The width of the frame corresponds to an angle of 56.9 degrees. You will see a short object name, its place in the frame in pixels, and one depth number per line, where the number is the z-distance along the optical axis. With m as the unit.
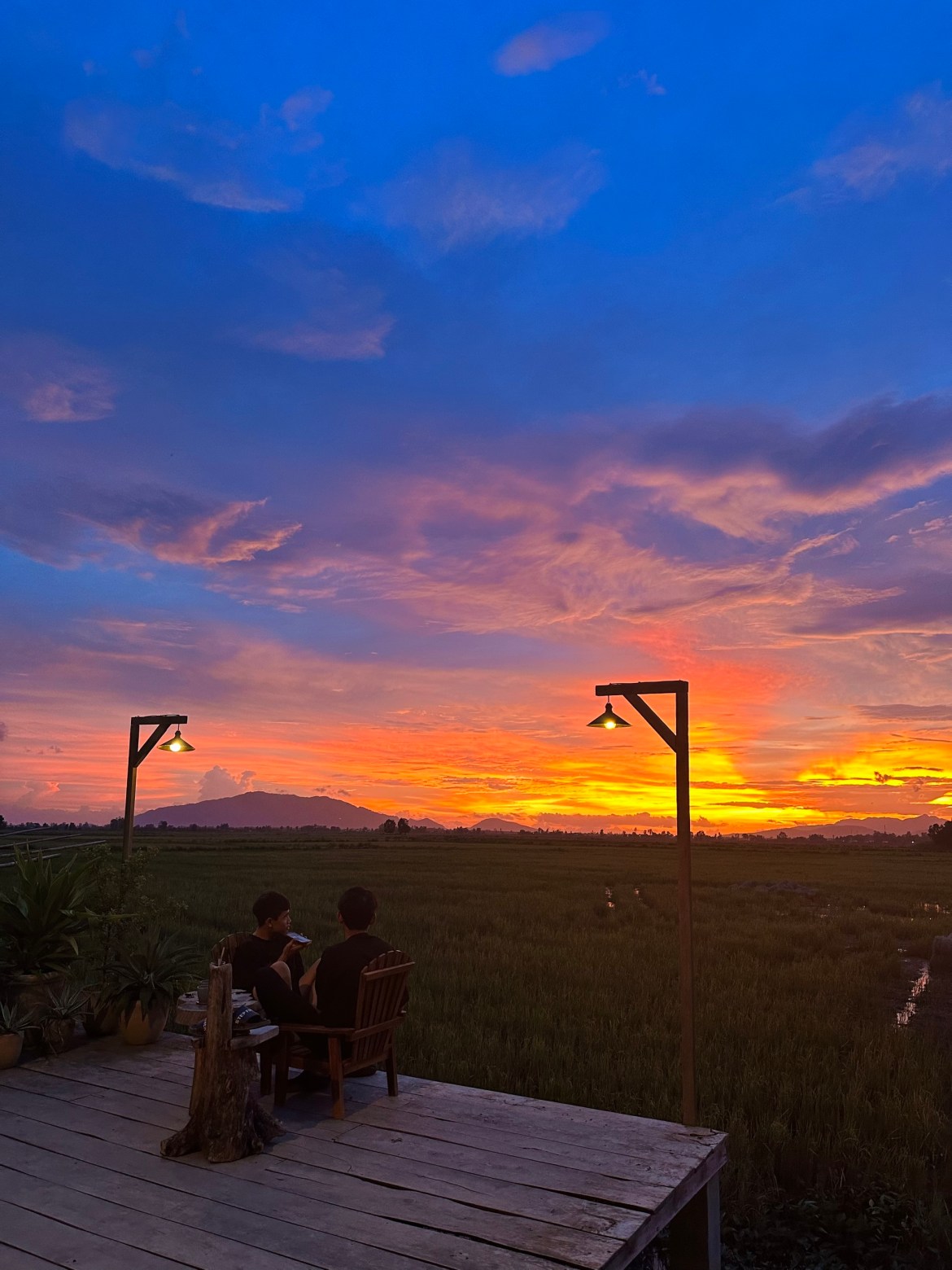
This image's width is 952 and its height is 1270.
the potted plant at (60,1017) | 7.28
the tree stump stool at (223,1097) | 5.13
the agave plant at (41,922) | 7.73
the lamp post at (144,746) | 10.07
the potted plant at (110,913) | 7.78
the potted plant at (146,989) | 7.56
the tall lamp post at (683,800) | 6.73
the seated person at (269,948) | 6.43
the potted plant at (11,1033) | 6.90
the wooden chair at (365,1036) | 5.70
